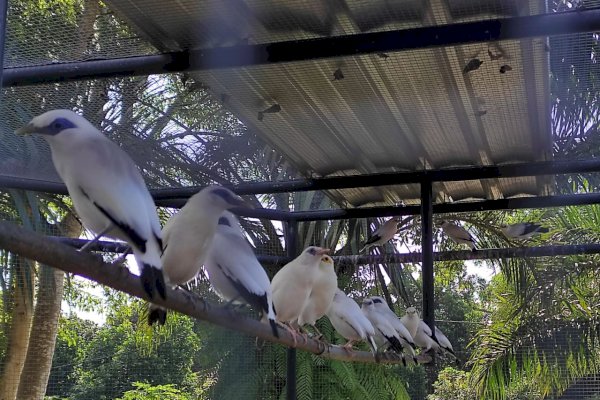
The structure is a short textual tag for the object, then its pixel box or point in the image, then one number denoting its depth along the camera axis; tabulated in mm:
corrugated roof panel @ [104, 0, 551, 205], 1909
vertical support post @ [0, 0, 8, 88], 1369
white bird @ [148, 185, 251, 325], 1902
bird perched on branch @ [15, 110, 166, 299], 1442
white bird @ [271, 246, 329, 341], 2734
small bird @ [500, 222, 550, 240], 5094
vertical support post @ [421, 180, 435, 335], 3123
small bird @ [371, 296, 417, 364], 3414
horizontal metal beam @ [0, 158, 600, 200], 2908
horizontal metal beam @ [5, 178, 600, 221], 3238
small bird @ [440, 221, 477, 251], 4543
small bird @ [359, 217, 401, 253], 4380
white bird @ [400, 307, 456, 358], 3363
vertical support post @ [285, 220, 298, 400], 3229
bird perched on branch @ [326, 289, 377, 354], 3225
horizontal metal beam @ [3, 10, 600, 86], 1774
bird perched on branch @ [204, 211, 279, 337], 2182
